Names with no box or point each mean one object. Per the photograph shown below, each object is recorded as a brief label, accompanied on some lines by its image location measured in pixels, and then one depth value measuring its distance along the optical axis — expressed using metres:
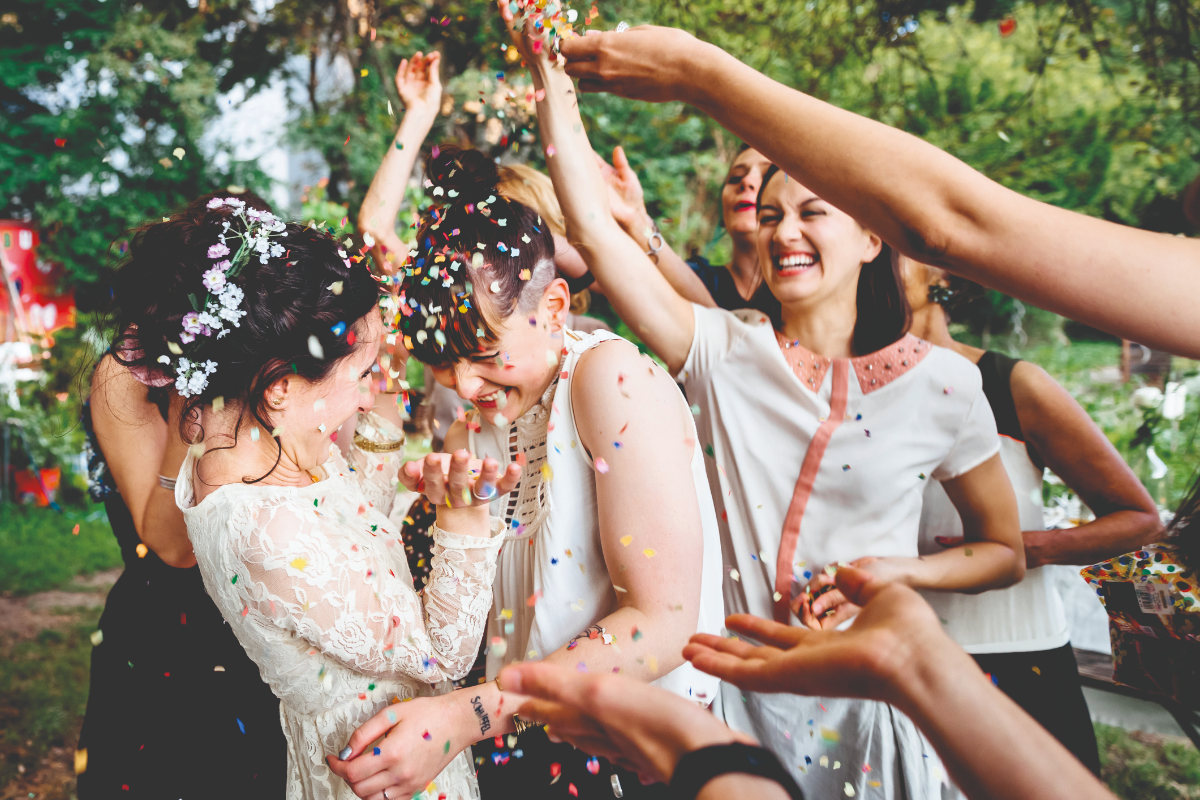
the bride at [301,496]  1.42
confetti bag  1.49
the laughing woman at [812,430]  1.83
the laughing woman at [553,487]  1.43
